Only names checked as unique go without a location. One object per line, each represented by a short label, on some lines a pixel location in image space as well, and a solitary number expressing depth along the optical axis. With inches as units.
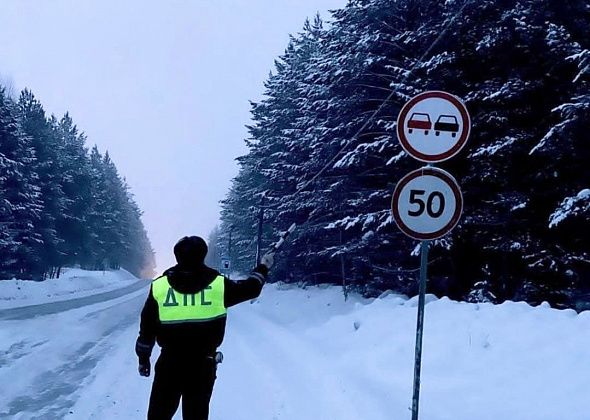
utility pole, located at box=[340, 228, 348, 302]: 699.1
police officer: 147.1
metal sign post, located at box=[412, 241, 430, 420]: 171.2
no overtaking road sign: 182.7
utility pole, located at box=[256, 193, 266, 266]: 919.5
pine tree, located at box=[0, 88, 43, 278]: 1202.6
